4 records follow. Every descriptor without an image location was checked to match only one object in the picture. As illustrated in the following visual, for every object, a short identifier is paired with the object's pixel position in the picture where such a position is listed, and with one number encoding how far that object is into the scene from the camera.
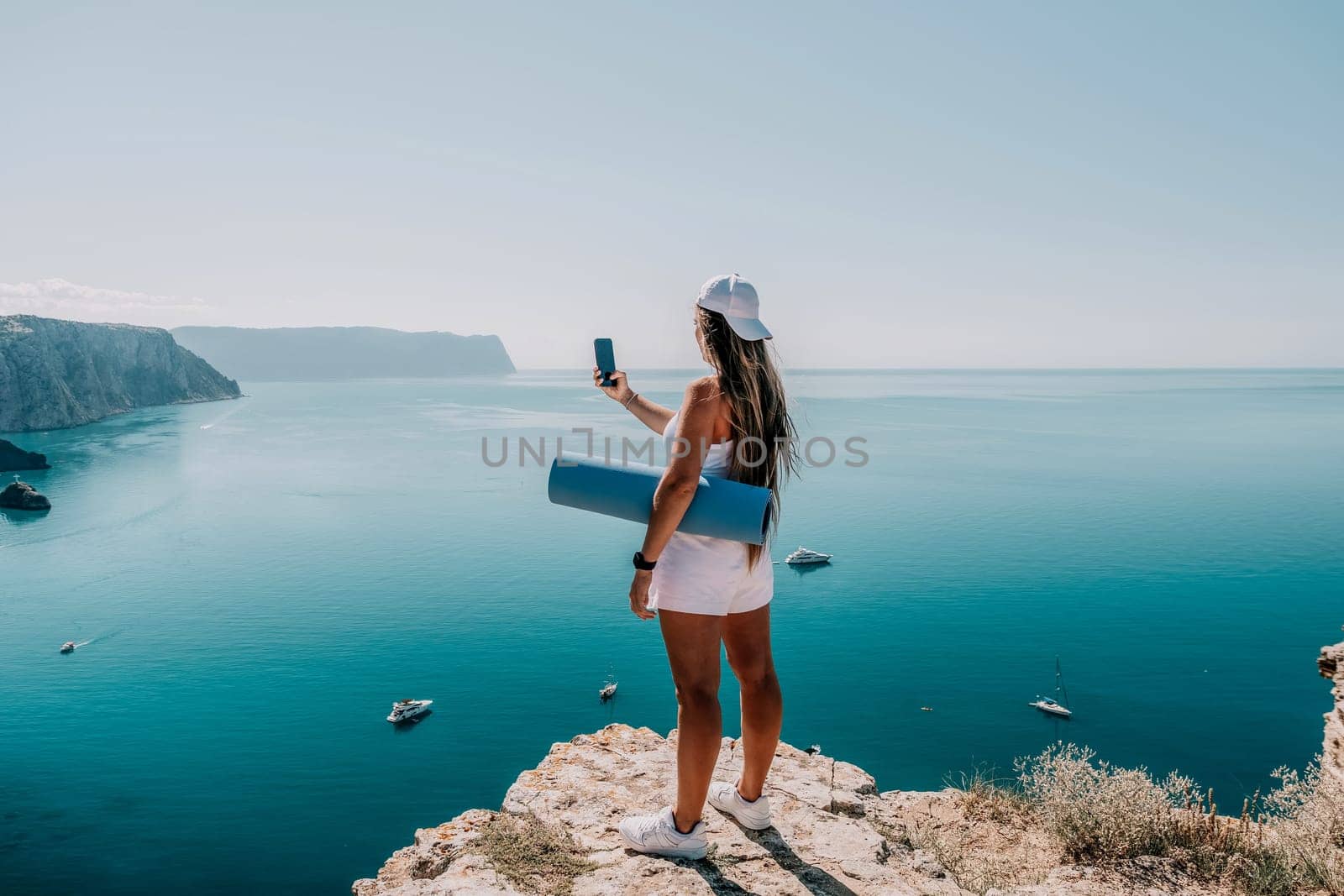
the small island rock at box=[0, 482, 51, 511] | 52.19
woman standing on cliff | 2.35
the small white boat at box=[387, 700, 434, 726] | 23.88
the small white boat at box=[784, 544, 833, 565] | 37.00
